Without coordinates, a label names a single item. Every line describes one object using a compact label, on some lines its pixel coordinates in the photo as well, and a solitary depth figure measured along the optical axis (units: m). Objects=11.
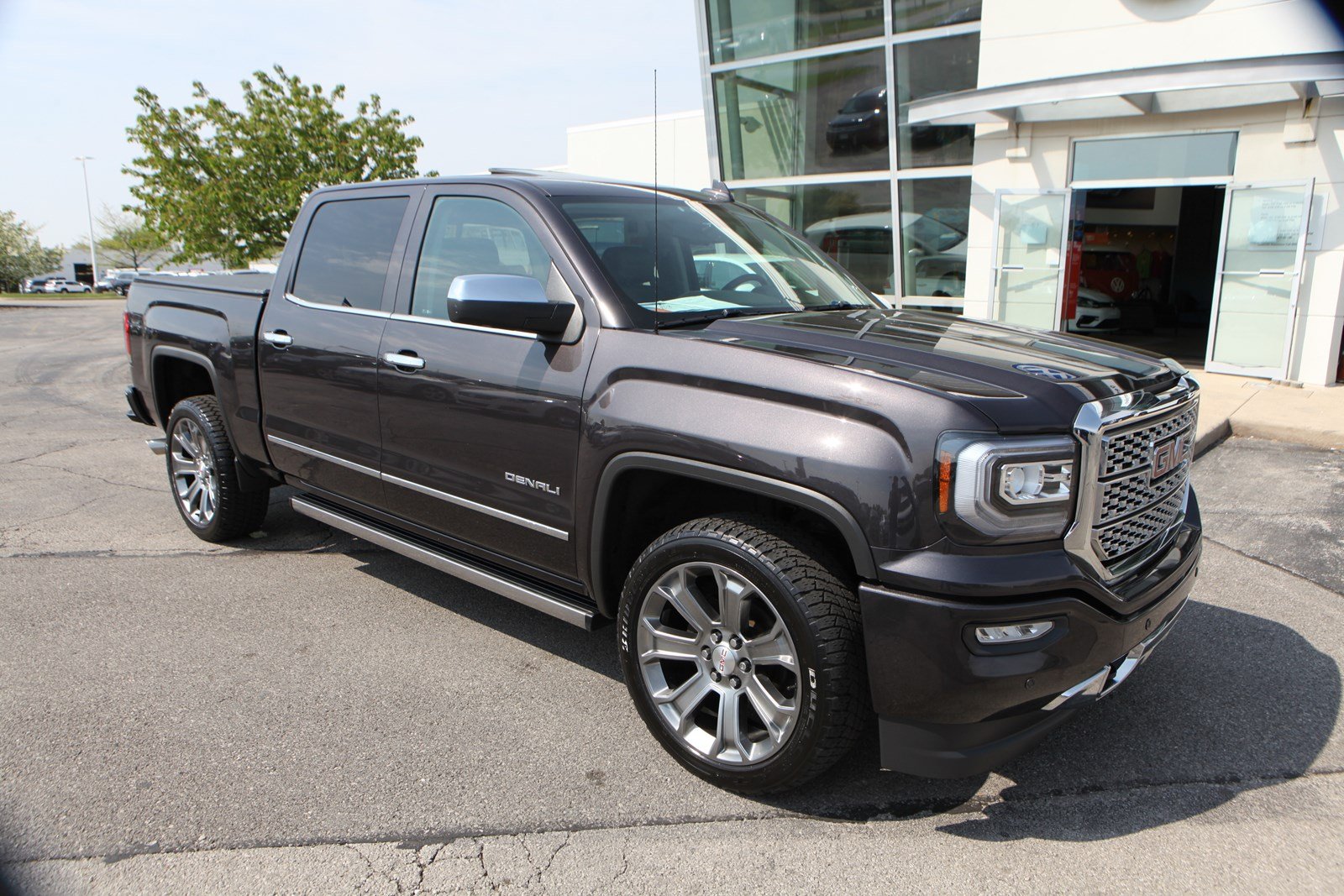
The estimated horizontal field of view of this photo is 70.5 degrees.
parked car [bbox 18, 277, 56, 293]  66.12
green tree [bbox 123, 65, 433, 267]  17.56
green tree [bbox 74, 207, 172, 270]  84.50
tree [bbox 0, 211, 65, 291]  51.81
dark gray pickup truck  2.51
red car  17.23
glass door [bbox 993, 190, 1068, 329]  12.87
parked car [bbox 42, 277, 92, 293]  65.62
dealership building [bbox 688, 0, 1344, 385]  10.80
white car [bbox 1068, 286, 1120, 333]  15.92
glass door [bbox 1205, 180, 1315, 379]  10.98
